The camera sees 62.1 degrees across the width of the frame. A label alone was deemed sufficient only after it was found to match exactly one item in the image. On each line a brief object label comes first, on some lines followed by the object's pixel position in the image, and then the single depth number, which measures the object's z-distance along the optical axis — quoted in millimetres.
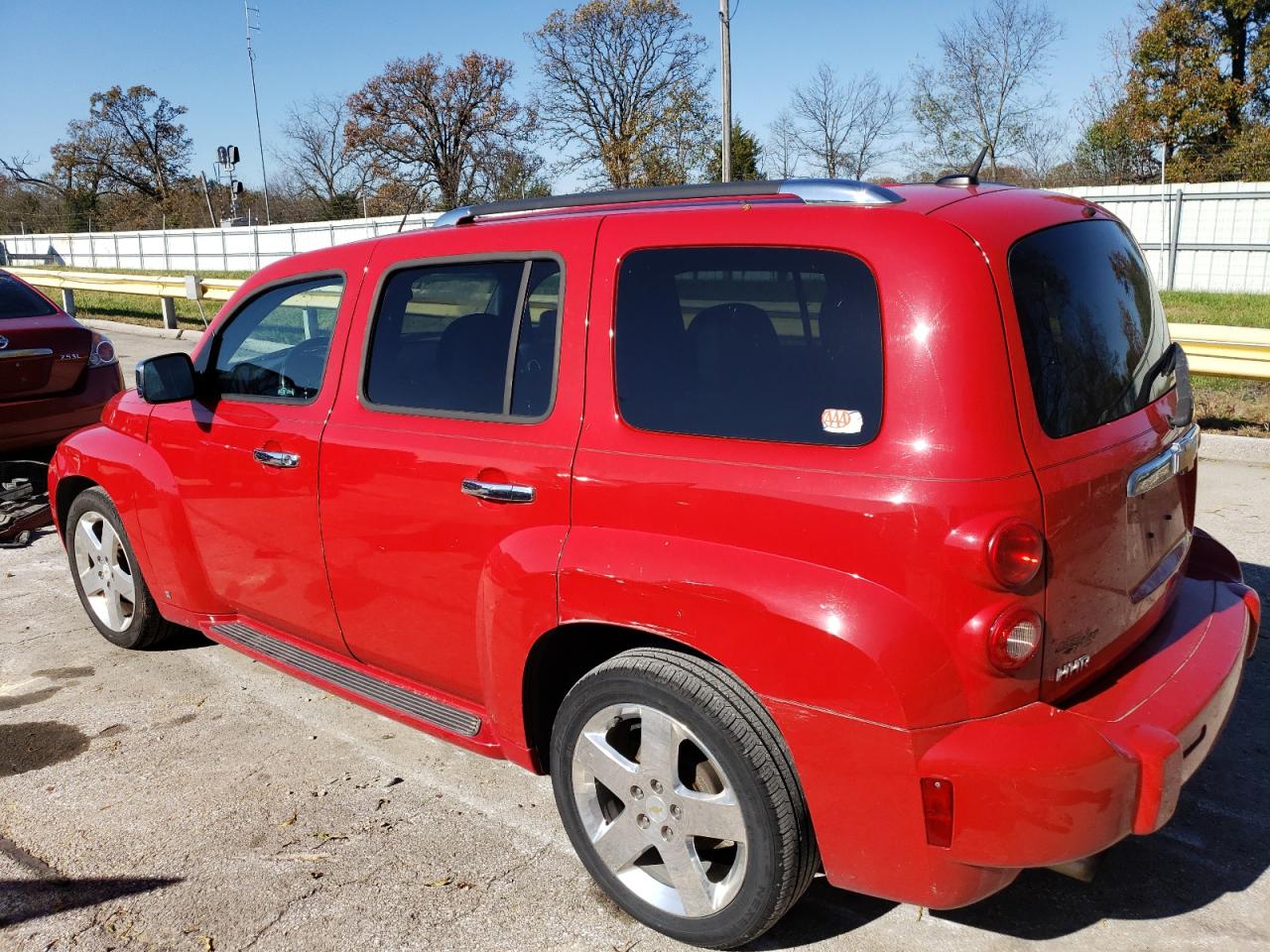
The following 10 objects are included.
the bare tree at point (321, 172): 54516
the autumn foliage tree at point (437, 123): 49062
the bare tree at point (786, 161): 35969
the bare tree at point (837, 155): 34469
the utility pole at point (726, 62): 22609
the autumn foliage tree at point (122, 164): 58362
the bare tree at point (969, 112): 31922
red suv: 2293
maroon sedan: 7621
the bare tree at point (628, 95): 38281
